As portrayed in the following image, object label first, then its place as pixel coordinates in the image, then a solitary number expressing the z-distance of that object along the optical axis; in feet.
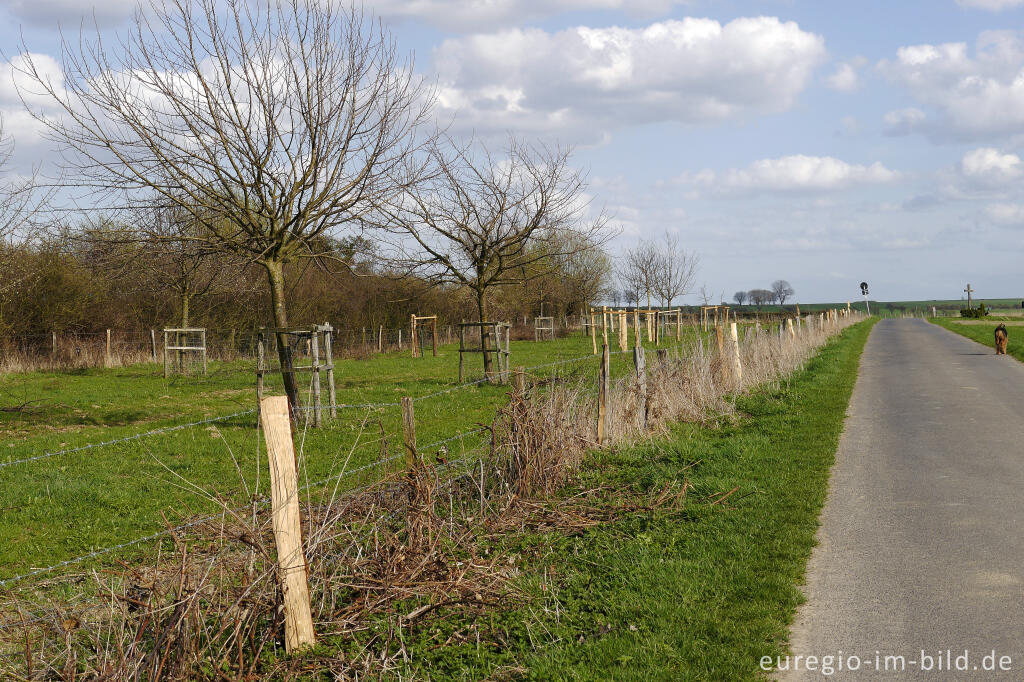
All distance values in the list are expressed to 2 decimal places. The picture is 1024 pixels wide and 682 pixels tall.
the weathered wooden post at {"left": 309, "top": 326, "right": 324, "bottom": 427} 48.30
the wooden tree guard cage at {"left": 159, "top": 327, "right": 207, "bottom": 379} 86.59
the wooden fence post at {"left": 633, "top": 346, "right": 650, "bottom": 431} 33.64
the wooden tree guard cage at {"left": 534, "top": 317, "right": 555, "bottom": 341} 166.20
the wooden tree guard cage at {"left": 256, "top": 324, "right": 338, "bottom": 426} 45.82
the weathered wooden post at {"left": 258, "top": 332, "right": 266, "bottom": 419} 46.14
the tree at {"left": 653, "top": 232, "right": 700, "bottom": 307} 201.05
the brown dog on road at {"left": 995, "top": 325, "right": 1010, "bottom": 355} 78.95
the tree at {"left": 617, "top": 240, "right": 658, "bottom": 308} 202.49
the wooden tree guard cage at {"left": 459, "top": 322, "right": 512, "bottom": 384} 68.53
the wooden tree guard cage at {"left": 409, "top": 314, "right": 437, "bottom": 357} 120.57
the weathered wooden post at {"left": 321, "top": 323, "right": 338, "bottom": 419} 48.62
